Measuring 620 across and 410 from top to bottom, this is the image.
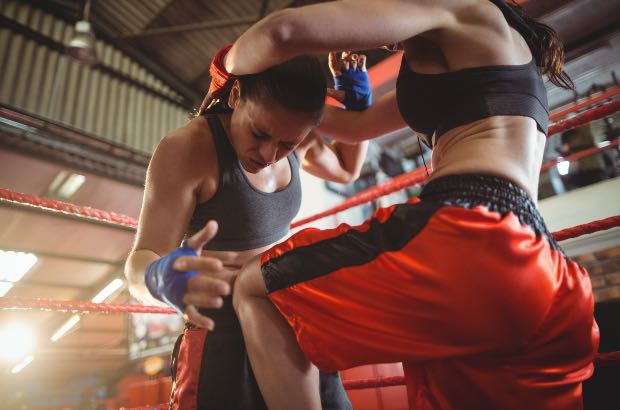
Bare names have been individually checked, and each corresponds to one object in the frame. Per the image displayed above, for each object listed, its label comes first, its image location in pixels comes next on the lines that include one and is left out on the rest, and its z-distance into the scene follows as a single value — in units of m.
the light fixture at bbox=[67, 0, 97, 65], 4.35
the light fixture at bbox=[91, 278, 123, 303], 6.72
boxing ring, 1.17
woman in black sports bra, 0.60
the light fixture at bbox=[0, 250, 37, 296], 5.51
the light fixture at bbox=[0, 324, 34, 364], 6.50
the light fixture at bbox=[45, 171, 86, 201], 4.91
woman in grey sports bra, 0.99
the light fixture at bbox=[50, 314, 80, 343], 6.35
